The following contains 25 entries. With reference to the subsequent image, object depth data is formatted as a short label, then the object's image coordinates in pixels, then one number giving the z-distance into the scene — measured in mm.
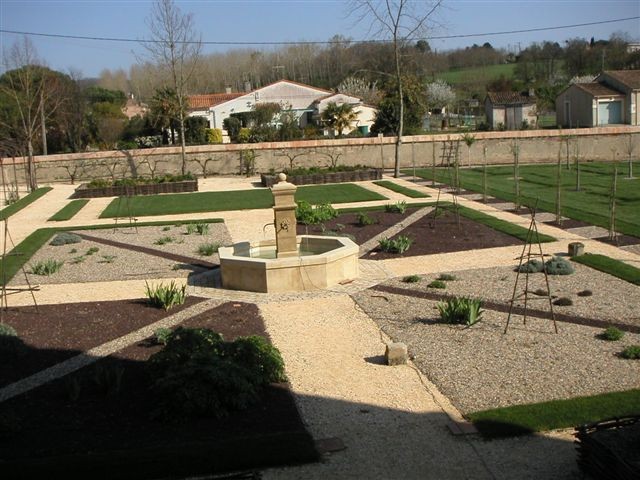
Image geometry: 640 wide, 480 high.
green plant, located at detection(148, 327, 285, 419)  8094
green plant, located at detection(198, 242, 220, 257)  17797
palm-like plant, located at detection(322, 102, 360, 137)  49188
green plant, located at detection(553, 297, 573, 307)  12266
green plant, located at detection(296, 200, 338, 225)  19562
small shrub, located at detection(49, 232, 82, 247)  20000
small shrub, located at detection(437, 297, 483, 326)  11331
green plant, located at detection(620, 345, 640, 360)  9664
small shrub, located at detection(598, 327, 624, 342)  10453
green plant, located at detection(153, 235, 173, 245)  19422
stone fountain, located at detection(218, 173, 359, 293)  13961
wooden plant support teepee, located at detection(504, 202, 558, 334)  10931
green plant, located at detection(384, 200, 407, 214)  22016
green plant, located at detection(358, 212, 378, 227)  20438
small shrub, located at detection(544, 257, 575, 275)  14406
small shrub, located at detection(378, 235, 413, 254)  17000
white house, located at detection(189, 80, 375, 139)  59656
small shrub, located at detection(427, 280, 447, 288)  13852
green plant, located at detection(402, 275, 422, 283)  14400
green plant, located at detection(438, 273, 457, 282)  14422
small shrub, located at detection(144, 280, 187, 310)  13016
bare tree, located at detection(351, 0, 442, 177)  31609
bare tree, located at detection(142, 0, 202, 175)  35988
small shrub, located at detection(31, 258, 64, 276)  16422
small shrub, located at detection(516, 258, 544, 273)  14564
